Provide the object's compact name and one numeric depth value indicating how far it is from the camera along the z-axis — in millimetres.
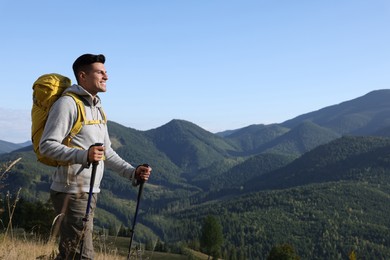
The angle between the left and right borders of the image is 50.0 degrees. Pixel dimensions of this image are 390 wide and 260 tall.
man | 4109
